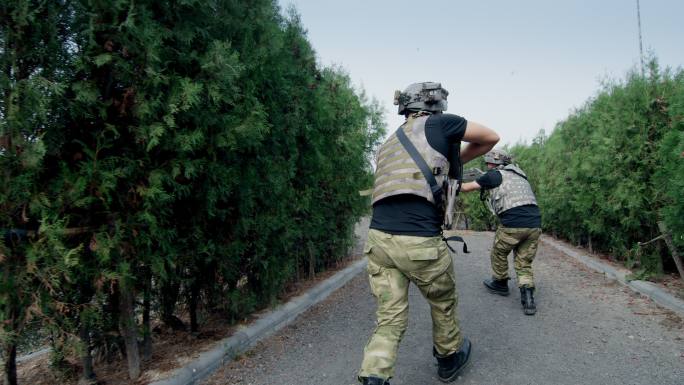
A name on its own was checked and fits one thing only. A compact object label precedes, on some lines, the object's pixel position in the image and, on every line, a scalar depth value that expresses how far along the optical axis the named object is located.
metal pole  6.43
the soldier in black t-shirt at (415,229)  2.72
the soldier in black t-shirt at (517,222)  5.04
